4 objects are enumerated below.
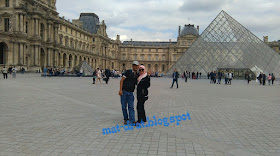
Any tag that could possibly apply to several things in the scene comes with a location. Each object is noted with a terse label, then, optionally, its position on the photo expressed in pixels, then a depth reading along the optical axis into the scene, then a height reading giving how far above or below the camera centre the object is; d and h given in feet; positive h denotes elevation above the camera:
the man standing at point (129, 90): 16.43 -1.22
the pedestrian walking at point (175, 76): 50.26 -0.56
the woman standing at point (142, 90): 16.70 -1.23
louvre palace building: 105.91 +23.71
